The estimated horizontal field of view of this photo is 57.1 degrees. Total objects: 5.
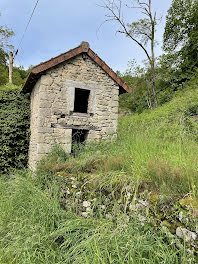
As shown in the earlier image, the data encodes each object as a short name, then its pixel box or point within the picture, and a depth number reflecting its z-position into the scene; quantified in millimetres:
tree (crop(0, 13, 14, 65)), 18641
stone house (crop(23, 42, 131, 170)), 6273
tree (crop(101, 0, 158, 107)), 15266
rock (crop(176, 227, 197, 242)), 1955
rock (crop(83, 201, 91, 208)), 3343
